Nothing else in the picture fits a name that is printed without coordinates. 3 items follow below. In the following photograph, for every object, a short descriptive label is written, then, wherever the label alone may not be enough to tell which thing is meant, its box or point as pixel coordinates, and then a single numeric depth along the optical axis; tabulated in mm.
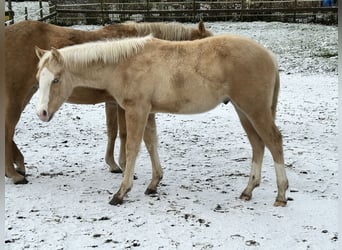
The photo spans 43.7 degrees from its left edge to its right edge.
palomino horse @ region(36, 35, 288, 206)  3969
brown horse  4793
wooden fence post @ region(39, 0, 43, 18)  19594
